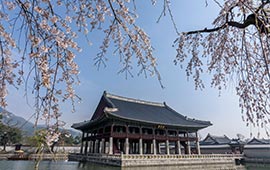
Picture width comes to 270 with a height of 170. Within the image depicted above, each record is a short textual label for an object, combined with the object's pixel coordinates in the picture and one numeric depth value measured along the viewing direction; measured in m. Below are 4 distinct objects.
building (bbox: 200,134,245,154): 32.22
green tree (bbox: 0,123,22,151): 38.00
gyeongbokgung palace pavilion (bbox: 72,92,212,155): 22.72
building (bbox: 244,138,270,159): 28.83
